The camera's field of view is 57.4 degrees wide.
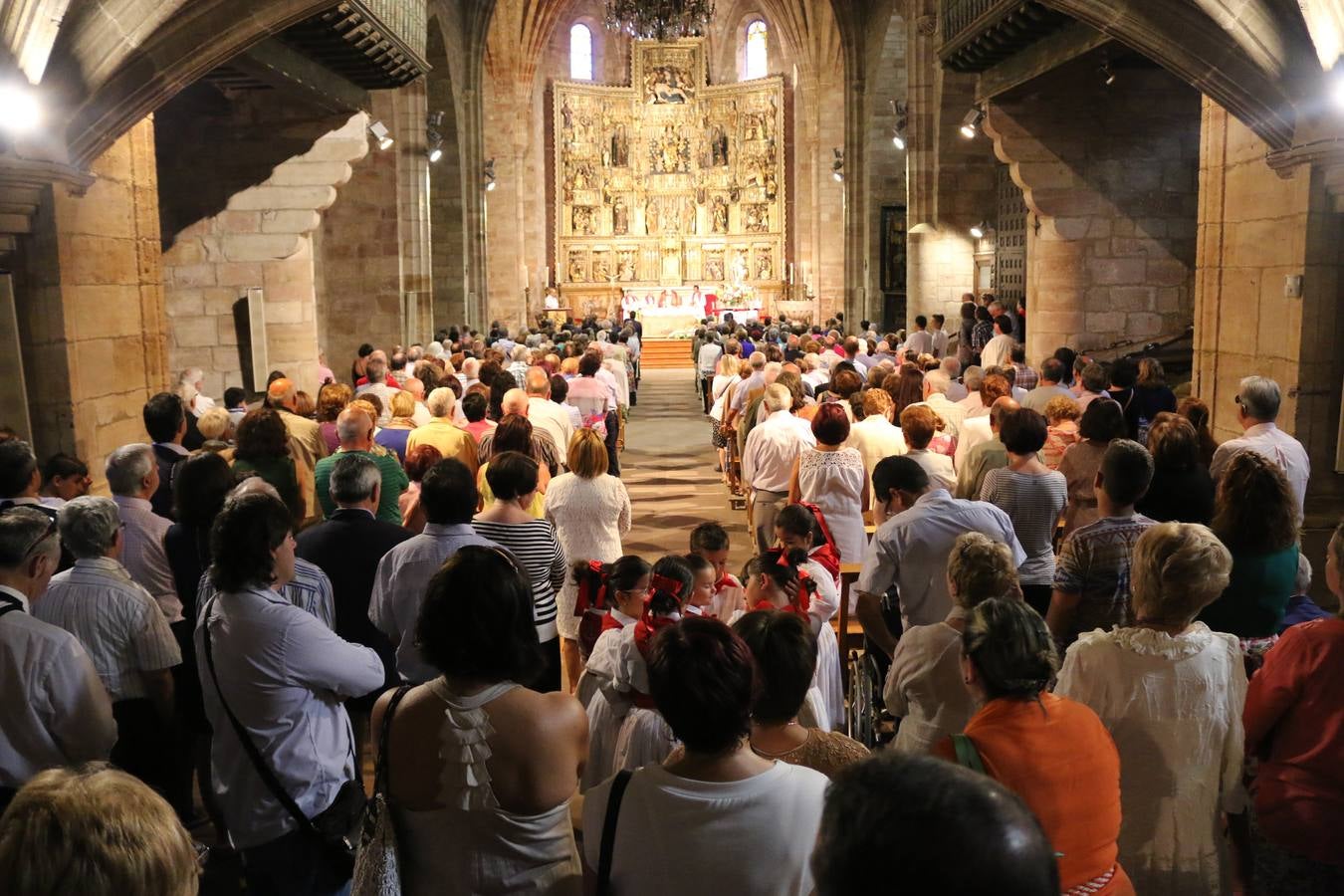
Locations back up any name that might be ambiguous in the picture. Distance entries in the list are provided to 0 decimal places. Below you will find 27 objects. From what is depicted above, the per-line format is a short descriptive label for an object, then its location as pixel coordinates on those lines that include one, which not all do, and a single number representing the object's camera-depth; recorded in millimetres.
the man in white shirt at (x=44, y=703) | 3033
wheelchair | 4453
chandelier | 24453
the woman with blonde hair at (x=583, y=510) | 5832
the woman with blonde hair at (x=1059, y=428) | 6859
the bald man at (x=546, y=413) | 8086
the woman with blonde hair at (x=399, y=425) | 7211
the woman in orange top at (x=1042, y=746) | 2533
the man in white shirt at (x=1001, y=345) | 12273
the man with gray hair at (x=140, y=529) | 4605
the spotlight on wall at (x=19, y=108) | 6117
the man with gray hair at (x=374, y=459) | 5719
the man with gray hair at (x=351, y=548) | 4340
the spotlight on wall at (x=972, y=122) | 13336
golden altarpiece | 33531
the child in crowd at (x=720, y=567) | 4707
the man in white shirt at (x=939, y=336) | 14539
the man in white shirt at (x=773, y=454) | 7578
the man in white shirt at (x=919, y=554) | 4449
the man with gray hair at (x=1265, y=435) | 5914
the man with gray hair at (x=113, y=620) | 3641
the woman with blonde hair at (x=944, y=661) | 3326
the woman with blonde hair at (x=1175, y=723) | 3092
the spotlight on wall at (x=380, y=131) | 12656
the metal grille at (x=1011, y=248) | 15898
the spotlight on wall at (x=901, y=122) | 17609
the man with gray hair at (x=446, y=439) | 6676
